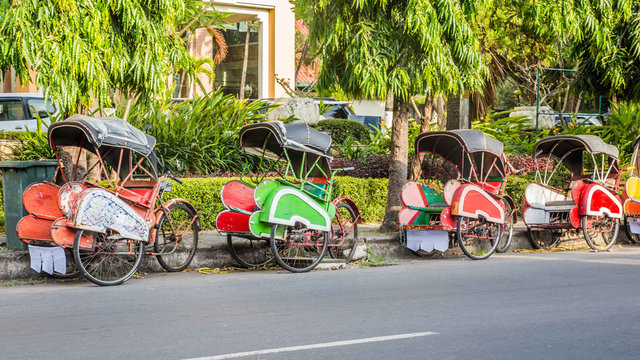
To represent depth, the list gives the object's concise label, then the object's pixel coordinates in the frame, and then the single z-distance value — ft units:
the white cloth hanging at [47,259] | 31.65
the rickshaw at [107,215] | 30.91
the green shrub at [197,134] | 52.31
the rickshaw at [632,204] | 48.24
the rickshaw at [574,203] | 45.37
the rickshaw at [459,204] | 40.11
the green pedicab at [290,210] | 35.12
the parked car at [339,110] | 96.63
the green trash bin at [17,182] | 34.47
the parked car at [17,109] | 72.79
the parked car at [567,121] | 67.97
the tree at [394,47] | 42.70
